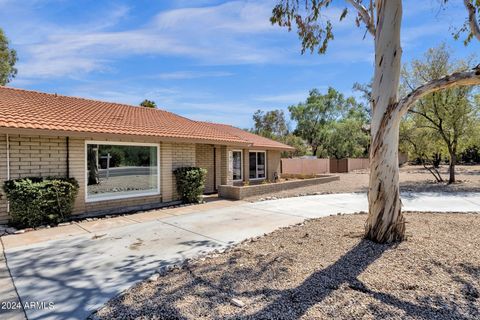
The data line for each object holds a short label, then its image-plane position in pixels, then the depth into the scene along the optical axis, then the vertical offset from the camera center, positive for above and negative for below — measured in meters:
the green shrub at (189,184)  11.32 -0.92
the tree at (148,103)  32.91 +6.56
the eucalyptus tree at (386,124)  5.34 +0.63
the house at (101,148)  7.98 +0.46
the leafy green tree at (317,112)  41.19 +6.67
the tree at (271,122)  46.75 +6.02
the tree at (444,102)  15.48 +3.03
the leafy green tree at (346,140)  35.47 +2.33
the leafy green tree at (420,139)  17.53 +1.18
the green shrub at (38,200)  7.38 -0.99
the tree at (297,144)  38.47 +2.03
